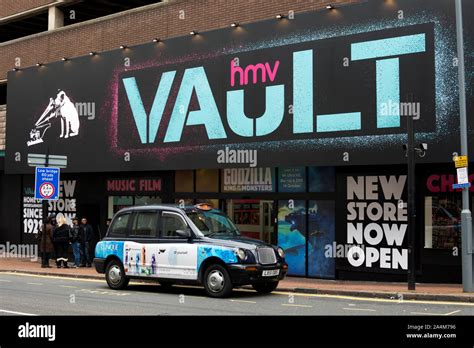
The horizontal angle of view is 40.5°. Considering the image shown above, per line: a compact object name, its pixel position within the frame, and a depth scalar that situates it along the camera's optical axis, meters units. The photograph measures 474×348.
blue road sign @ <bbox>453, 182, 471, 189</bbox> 14.59
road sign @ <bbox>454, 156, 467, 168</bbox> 14.52
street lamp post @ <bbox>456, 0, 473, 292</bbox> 14.61
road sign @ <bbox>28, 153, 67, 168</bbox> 22.30
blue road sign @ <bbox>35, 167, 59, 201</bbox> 22.17
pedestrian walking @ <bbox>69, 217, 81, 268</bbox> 23.24
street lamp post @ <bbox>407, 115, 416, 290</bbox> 15.04
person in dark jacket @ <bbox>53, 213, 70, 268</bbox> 23.23
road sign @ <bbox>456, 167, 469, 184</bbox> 14.58
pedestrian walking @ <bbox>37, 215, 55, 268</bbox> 23.28
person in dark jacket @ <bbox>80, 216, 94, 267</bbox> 23.48
